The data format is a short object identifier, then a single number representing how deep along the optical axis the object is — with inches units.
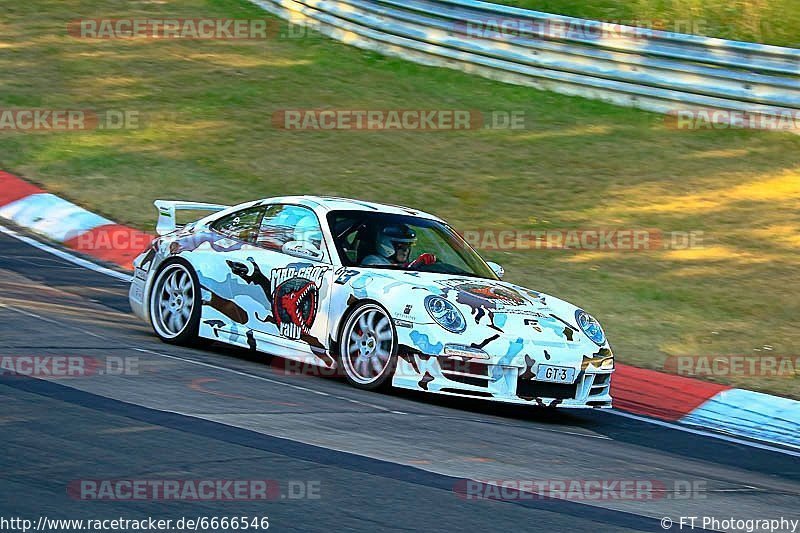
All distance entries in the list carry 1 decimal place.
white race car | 644.1
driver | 711.7
